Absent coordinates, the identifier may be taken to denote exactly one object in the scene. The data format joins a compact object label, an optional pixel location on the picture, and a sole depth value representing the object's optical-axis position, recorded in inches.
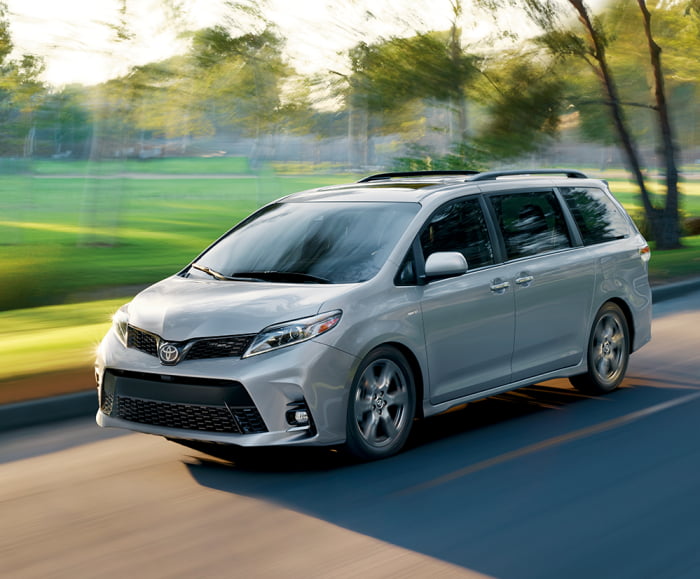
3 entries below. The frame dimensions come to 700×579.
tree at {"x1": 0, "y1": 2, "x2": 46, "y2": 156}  752.5
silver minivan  240.8
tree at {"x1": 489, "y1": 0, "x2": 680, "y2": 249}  832.9
